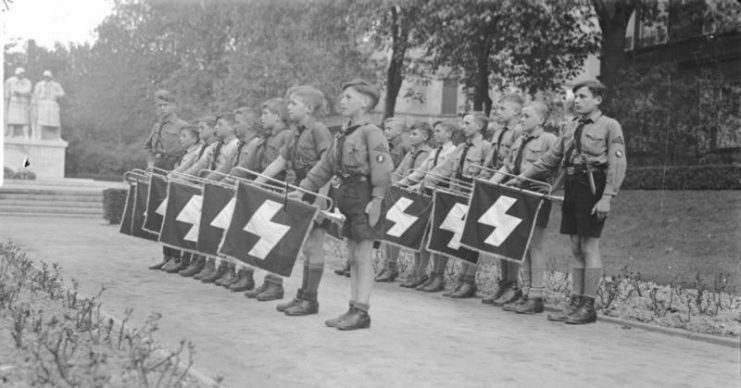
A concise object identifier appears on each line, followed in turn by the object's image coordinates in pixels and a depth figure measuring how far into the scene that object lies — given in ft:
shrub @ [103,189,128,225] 72.74
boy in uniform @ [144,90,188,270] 40.24
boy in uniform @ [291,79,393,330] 25.13
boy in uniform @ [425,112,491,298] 34.09
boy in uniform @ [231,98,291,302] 30.73
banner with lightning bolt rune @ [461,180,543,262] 29.76
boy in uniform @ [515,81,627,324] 27.35
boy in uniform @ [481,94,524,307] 32.04
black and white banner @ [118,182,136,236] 39.32
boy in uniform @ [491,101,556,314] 30.25
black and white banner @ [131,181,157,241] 38.34
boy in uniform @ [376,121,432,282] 38.81
